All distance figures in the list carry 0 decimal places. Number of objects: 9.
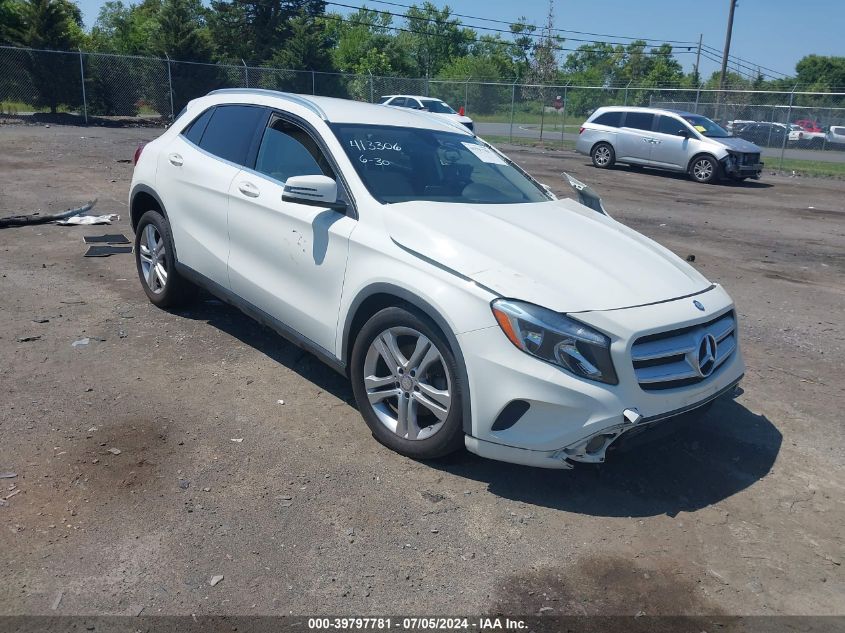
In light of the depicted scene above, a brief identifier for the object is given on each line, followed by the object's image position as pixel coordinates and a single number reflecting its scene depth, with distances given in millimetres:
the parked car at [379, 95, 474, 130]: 27297
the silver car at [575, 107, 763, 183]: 18719
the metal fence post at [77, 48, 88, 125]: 26927
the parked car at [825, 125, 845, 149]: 27766
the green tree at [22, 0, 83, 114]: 26984
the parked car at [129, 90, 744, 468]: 3492
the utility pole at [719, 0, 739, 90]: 39719
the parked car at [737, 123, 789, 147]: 26862
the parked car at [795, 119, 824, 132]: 27531
